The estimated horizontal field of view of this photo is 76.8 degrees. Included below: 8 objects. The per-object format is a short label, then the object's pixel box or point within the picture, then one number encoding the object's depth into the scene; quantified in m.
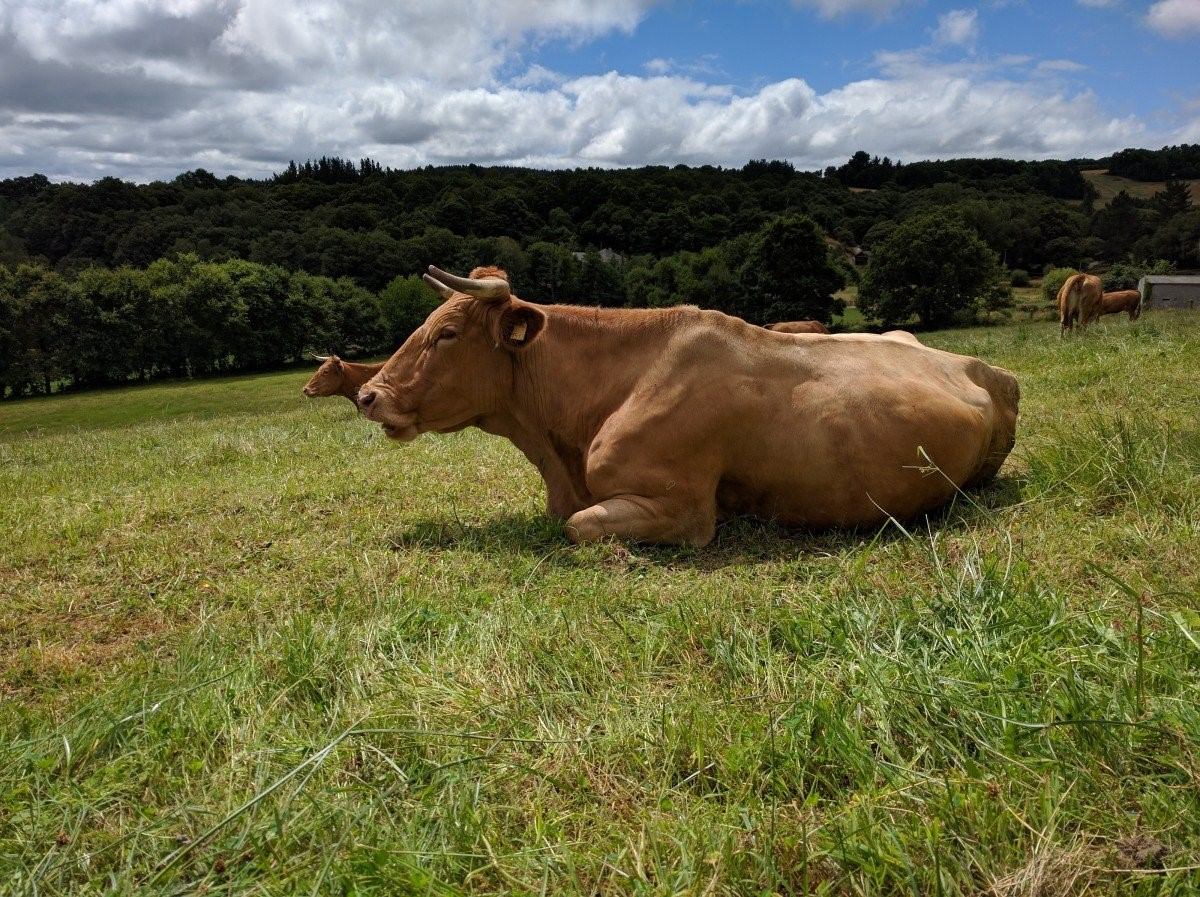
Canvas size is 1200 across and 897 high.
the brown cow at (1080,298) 26.77
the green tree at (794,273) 69.06
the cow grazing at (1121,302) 36.41
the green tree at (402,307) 85.81
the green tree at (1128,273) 71.44
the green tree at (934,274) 65.88
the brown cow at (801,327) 19.79
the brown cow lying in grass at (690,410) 5.34
